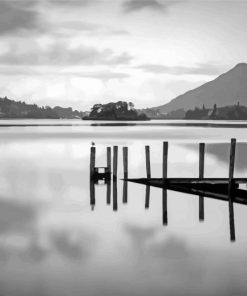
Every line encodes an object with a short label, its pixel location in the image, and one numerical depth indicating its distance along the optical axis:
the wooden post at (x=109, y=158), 32.55
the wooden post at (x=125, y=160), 31.41
